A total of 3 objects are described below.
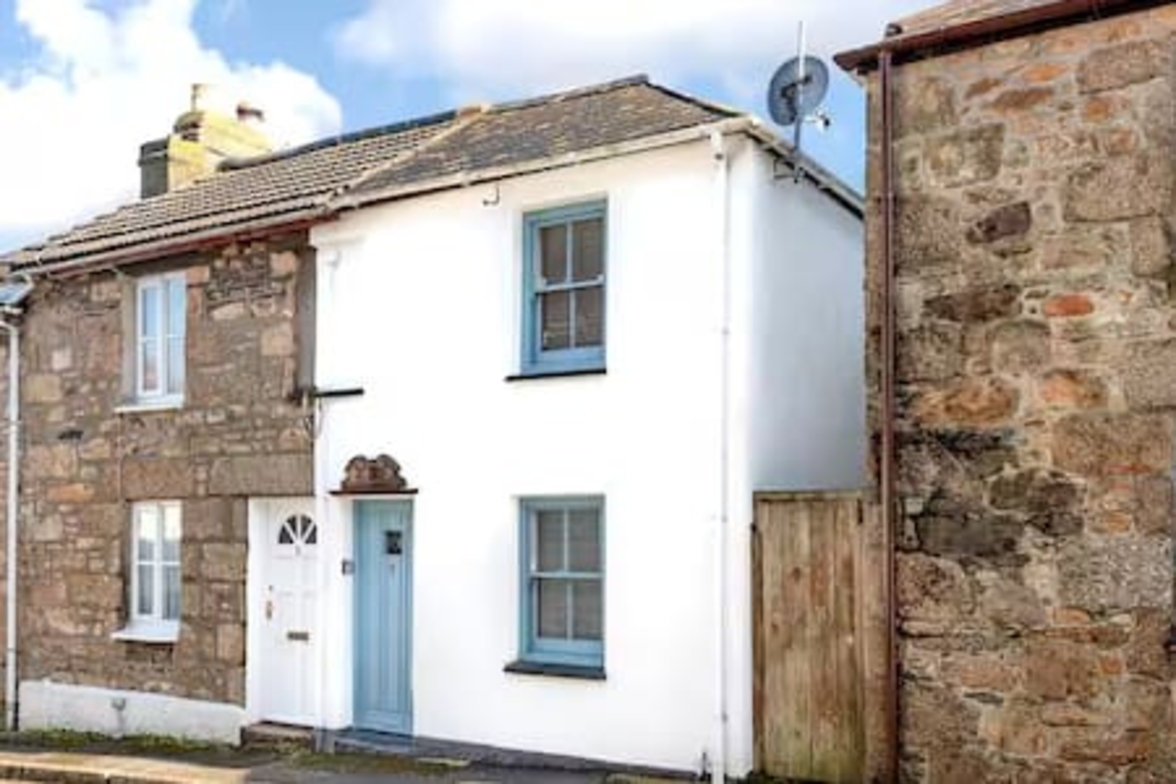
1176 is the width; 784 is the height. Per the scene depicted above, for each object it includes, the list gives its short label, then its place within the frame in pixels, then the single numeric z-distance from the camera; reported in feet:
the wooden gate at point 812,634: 30.12
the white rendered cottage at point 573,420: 31.96
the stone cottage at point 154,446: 39.68
